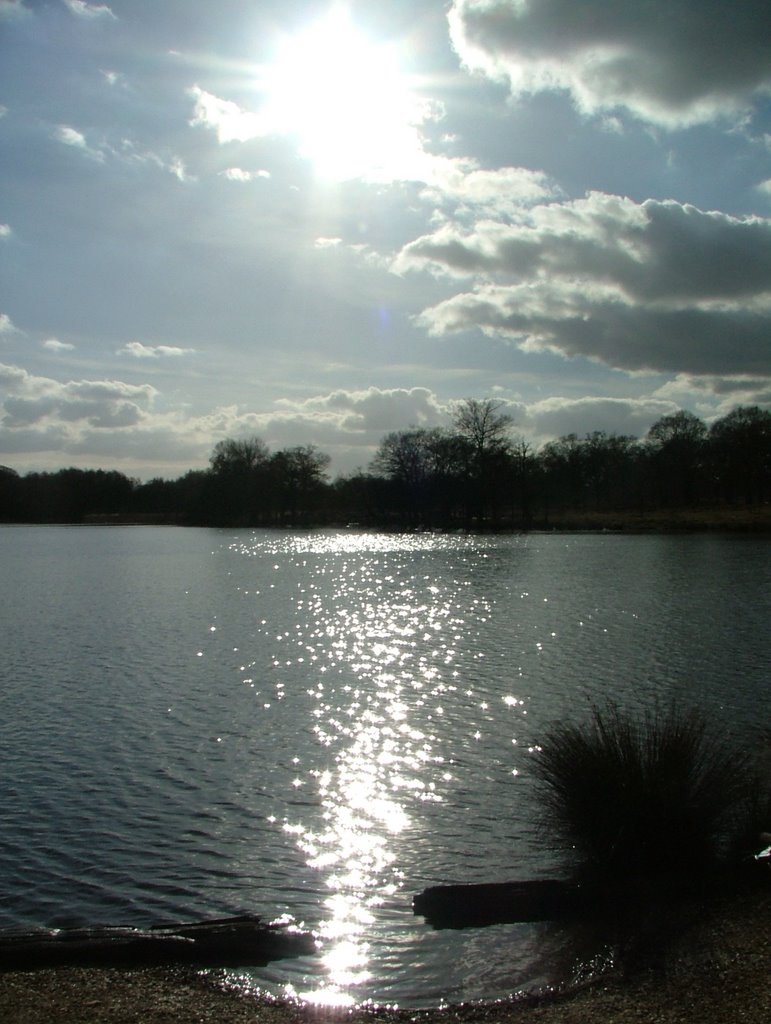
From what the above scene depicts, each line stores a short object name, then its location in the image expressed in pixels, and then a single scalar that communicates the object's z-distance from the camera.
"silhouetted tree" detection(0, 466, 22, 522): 141.50
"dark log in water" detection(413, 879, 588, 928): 7.93
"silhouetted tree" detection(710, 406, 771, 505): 87.12
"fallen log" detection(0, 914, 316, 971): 7.11
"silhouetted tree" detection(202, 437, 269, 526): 125.81
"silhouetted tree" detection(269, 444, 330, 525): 124.12
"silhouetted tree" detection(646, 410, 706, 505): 97.56
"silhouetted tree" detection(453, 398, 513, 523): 96.25
